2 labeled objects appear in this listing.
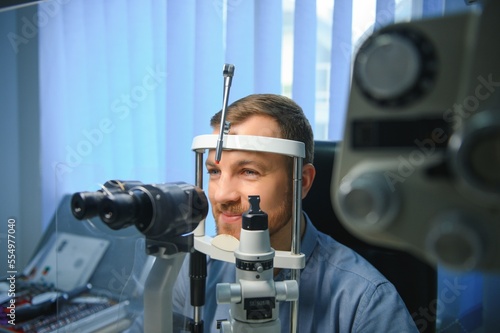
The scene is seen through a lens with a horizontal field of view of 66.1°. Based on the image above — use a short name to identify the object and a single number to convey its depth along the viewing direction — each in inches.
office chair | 36.0
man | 32.1
